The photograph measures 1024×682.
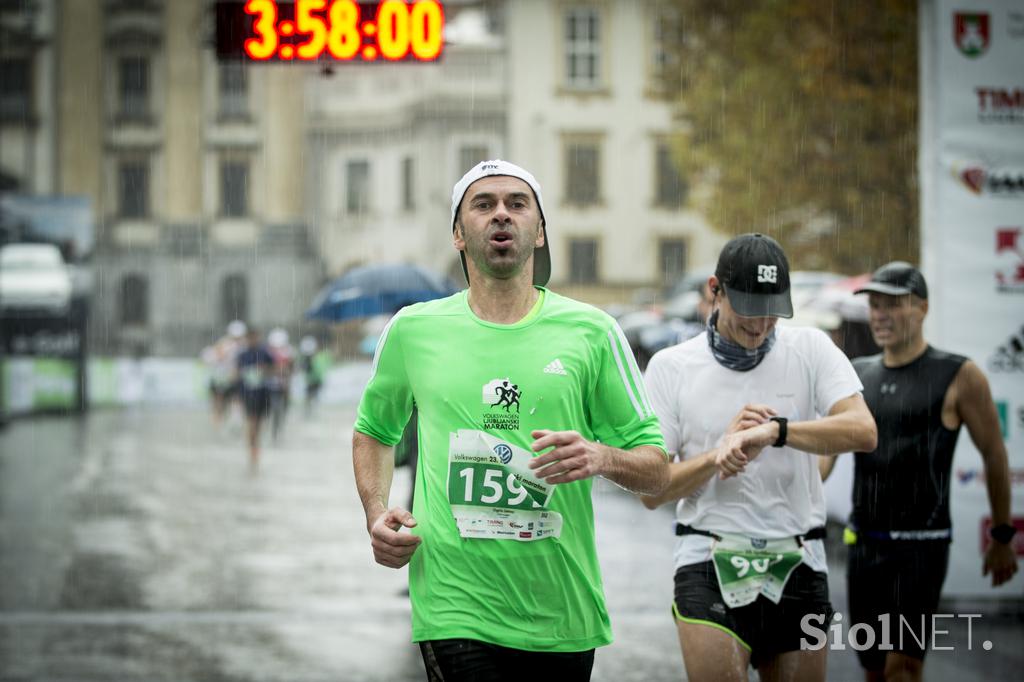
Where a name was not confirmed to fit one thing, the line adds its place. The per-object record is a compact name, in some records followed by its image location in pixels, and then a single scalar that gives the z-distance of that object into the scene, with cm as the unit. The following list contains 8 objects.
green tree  3684
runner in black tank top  1015
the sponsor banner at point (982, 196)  1578
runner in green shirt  649
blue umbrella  1934
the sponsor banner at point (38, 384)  5516
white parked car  5878
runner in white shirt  812
